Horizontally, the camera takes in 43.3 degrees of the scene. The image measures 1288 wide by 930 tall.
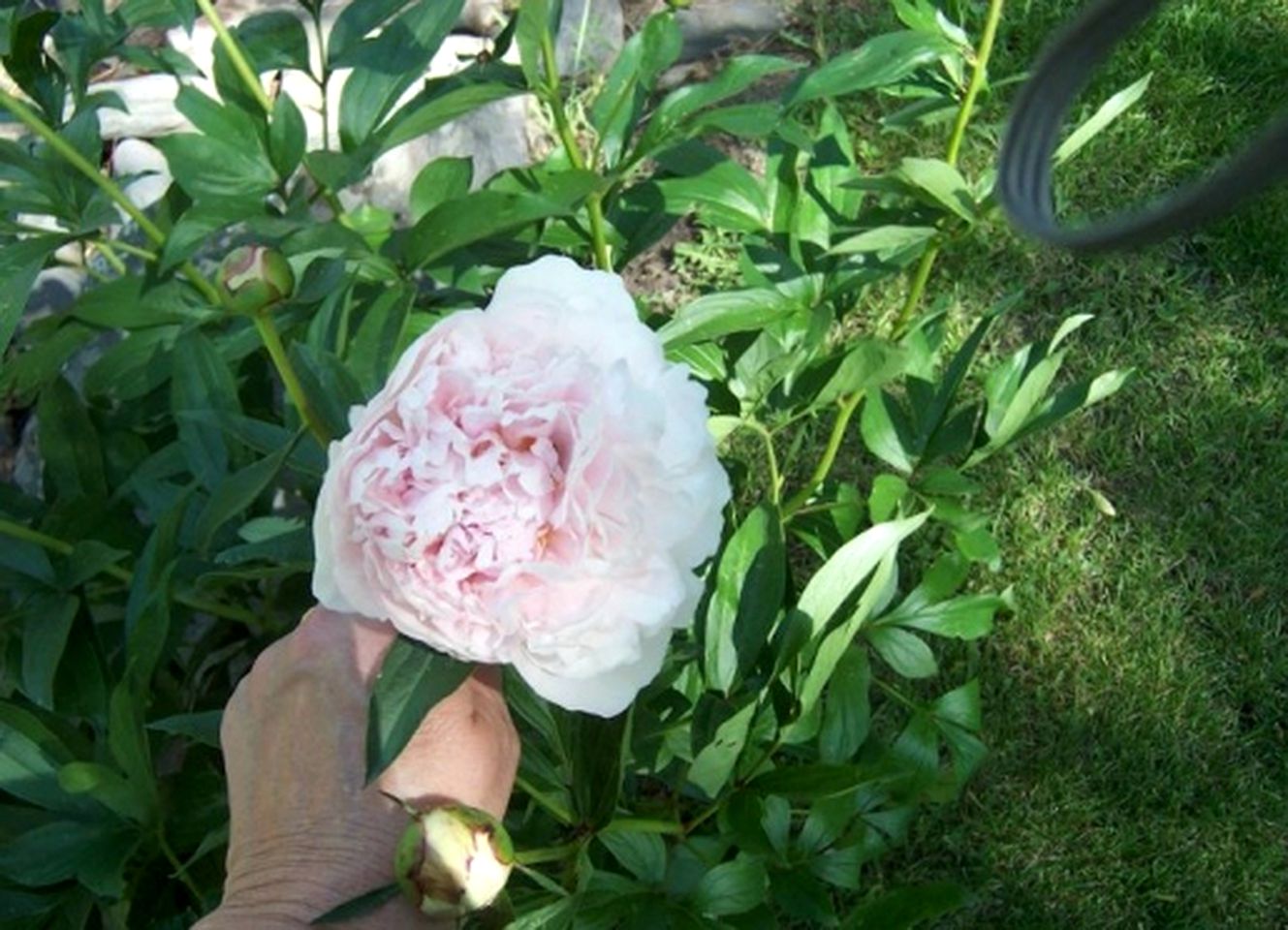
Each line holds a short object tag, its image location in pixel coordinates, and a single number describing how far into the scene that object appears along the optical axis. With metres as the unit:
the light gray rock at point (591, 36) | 2.31
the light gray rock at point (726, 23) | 2.40
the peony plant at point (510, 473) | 0.83
